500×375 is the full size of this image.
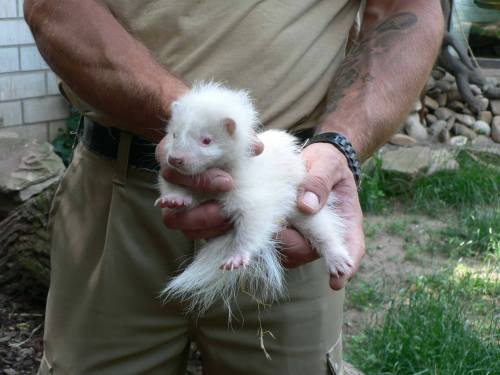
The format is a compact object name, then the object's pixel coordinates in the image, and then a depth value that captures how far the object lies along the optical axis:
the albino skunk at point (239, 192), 1.73
